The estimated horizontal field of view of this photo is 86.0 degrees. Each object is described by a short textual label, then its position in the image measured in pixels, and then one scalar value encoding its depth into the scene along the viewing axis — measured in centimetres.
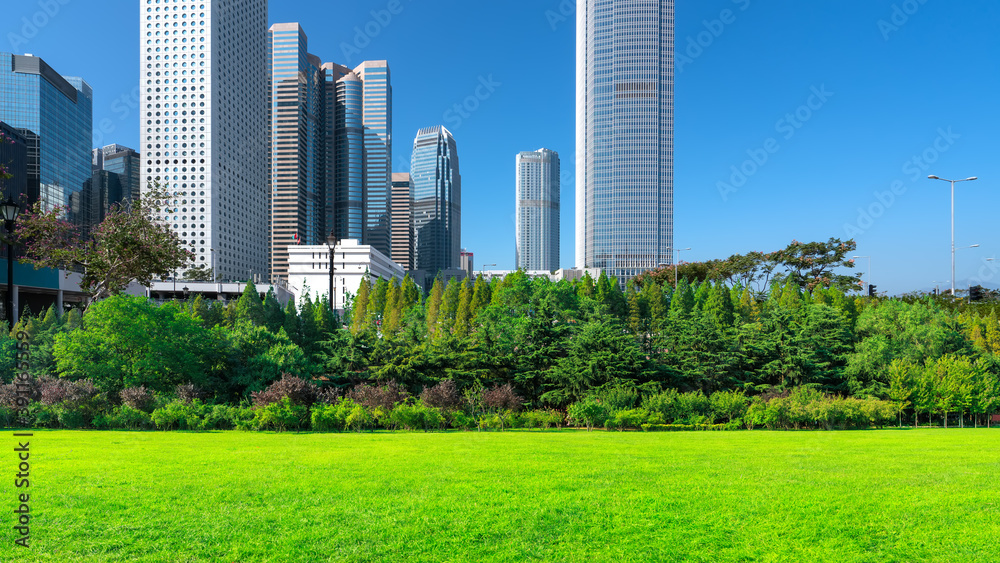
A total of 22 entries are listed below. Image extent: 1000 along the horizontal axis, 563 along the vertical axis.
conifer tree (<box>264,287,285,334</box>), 3048
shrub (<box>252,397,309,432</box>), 1481
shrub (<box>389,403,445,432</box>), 1612
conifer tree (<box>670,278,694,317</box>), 3847
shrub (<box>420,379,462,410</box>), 1755
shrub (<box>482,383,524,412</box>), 1817
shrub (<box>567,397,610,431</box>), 1812
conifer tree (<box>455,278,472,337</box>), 3602
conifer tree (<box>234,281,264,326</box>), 3369
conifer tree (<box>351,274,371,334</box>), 4438
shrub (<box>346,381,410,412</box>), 1688
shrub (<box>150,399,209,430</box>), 1420
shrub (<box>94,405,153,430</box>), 1410
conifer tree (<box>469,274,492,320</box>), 4075
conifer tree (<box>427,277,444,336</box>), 4061
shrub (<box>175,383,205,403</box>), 1542
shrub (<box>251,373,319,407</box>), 1573
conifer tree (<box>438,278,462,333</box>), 4100
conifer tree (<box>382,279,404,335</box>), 4205
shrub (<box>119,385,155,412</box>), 1468
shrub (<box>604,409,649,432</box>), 1791
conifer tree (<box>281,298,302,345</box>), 2722
